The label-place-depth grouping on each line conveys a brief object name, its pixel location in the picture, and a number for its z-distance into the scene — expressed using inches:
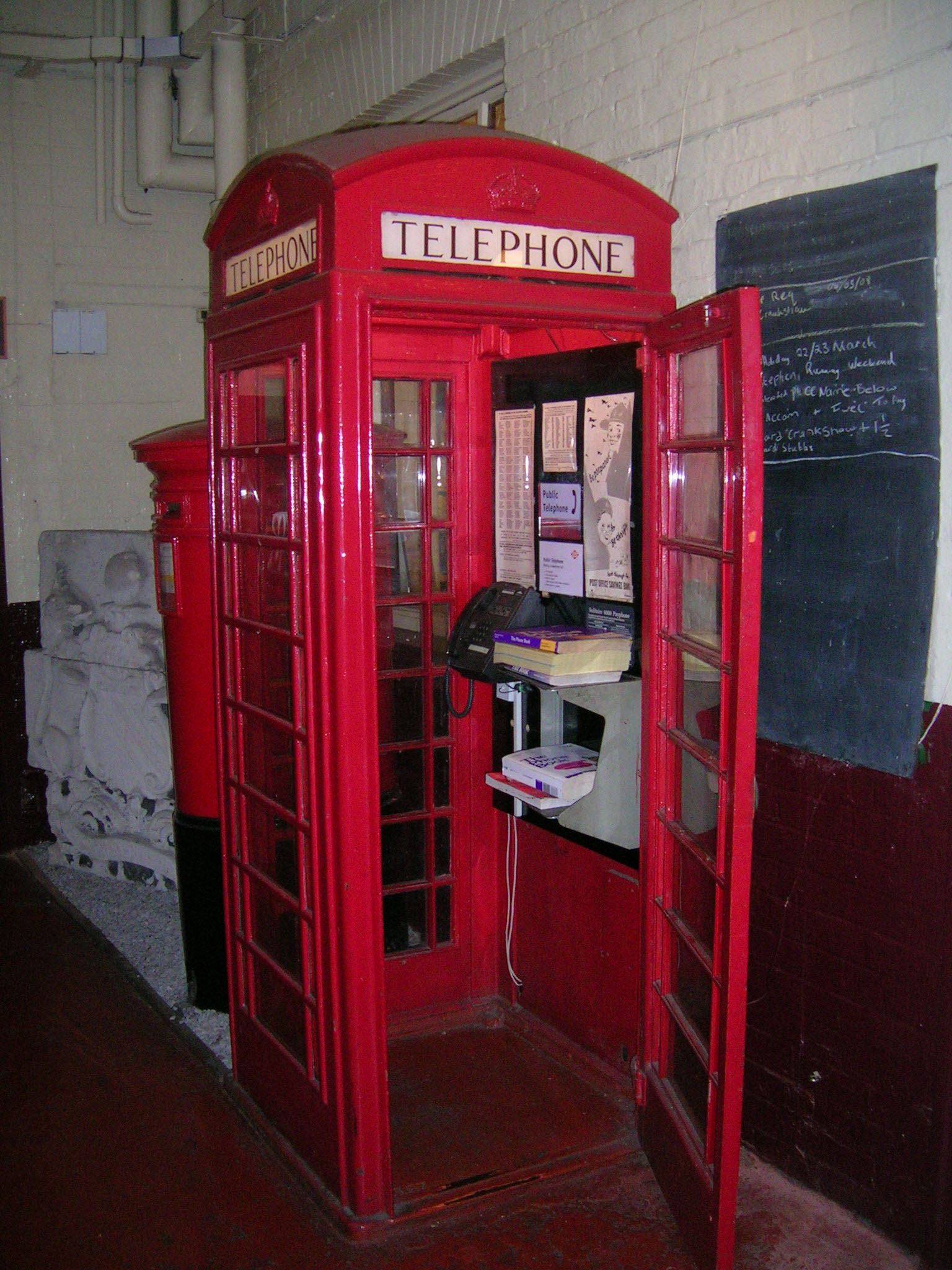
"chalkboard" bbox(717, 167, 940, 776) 102.8
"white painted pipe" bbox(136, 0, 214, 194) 225.5
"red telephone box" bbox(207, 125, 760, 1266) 105.7
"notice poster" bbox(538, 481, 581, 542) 138.2
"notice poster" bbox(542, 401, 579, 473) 137.0
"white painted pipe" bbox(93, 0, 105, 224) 226.2
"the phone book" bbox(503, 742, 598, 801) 130.9
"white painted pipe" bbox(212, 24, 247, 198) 217.2
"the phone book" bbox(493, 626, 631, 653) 127.3
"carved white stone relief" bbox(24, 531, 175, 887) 213.0
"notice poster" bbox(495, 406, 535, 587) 145.3
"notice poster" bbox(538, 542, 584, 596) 138.6
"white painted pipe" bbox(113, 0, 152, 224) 227.5
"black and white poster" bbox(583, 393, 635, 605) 129.8
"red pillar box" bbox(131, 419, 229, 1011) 157.9
